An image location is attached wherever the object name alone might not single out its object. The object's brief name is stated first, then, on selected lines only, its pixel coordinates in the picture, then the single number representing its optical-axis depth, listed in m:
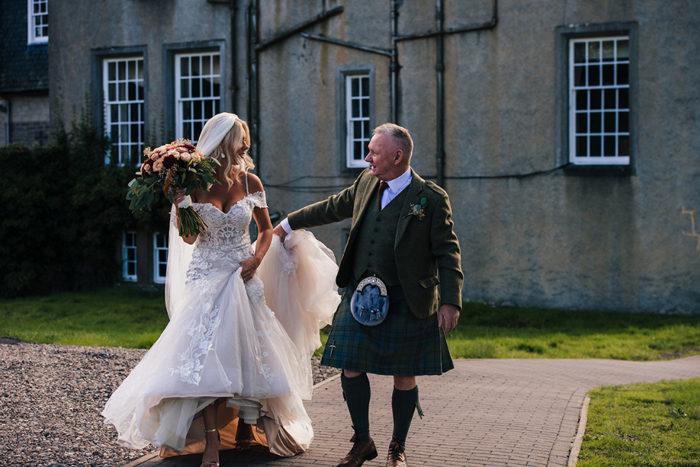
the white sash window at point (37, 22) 19.25
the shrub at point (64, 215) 15.80
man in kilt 4.84
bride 4.68
